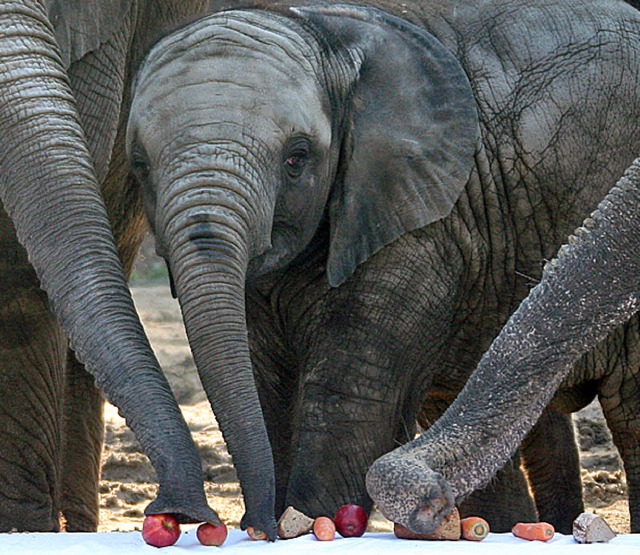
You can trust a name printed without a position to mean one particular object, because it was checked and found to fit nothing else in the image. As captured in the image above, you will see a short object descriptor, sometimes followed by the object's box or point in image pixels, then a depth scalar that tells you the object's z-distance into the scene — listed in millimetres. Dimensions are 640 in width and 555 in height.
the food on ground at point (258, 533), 8102
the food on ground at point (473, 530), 8117
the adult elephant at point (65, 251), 8094
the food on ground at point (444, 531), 8039
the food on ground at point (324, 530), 8148
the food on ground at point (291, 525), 8250
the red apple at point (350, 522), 8414
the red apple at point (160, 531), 7922
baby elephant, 9187
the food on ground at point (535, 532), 8125
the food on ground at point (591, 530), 8102
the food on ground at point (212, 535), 8008
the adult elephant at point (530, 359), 7867
